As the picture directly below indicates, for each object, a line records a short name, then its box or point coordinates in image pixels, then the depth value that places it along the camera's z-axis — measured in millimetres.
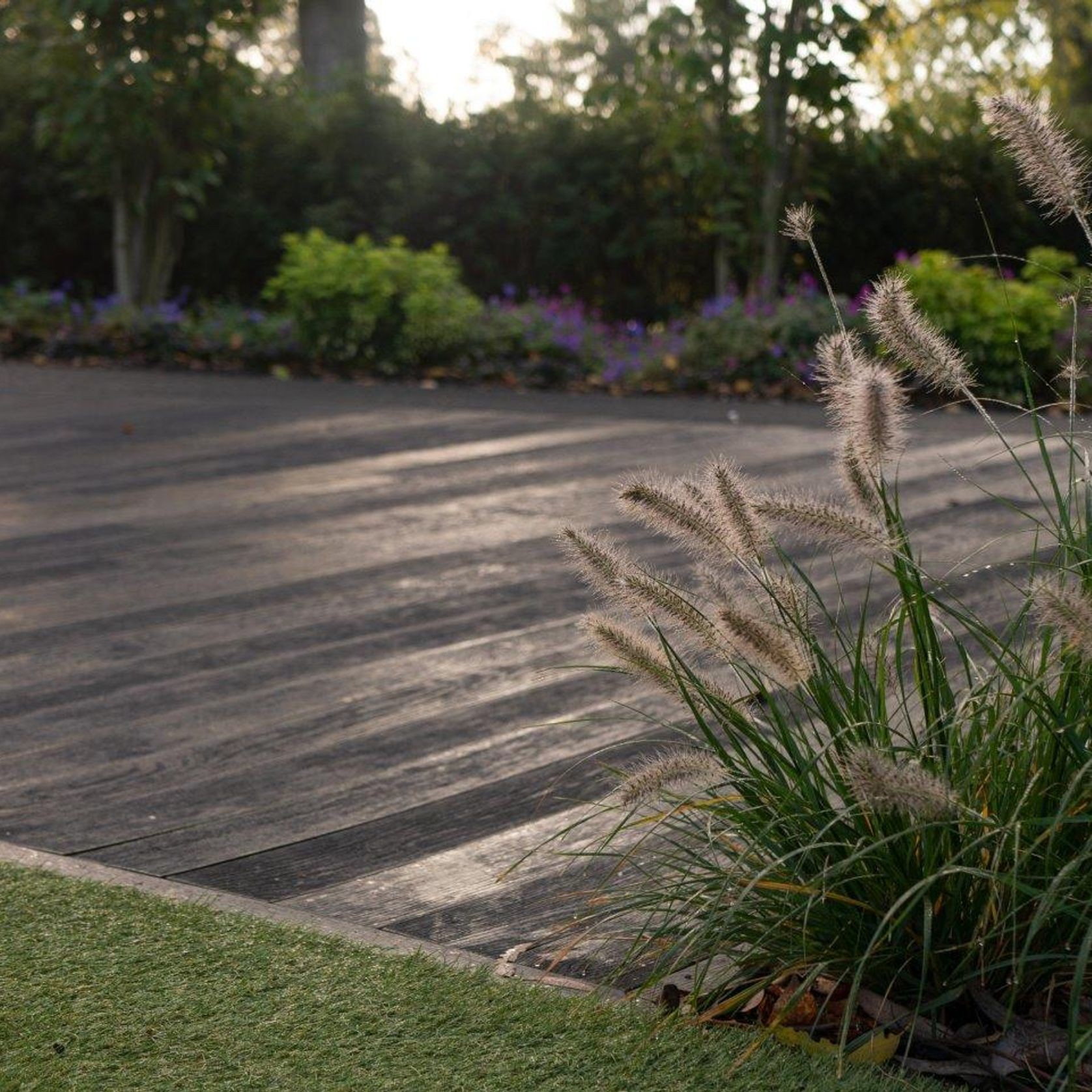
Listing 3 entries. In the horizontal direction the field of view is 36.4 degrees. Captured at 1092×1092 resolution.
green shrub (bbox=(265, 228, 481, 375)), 12219
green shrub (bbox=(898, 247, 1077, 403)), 10406
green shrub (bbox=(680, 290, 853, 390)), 11133
